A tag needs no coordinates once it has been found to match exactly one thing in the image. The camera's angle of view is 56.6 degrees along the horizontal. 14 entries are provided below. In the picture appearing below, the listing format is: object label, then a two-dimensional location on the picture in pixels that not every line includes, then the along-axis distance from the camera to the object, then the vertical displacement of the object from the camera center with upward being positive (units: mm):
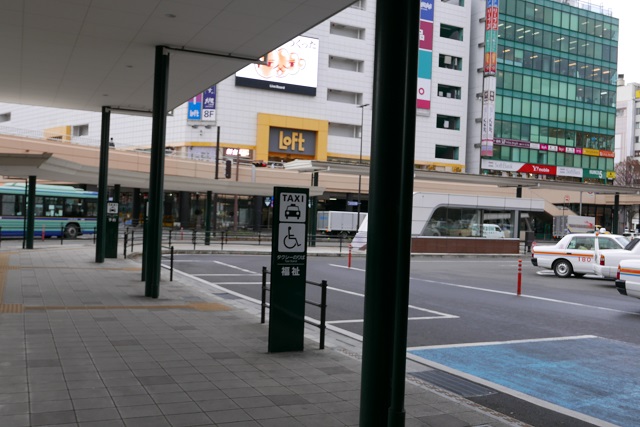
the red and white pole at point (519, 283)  16934 -1597
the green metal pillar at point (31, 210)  24931 -154
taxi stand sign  8305 -730
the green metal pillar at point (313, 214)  37650 +296
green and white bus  32938 -188
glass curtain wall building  74625 +18207
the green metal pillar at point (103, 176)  21188 +1218
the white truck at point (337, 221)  56625 -170
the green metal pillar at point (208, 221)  33312 -404
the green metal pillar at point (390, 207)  4520 +118
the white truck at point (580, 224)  58188 +623
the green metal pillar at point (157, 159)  13773 +1255
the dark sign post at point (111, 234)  22797 -930
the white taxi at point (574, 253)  22125 -922
